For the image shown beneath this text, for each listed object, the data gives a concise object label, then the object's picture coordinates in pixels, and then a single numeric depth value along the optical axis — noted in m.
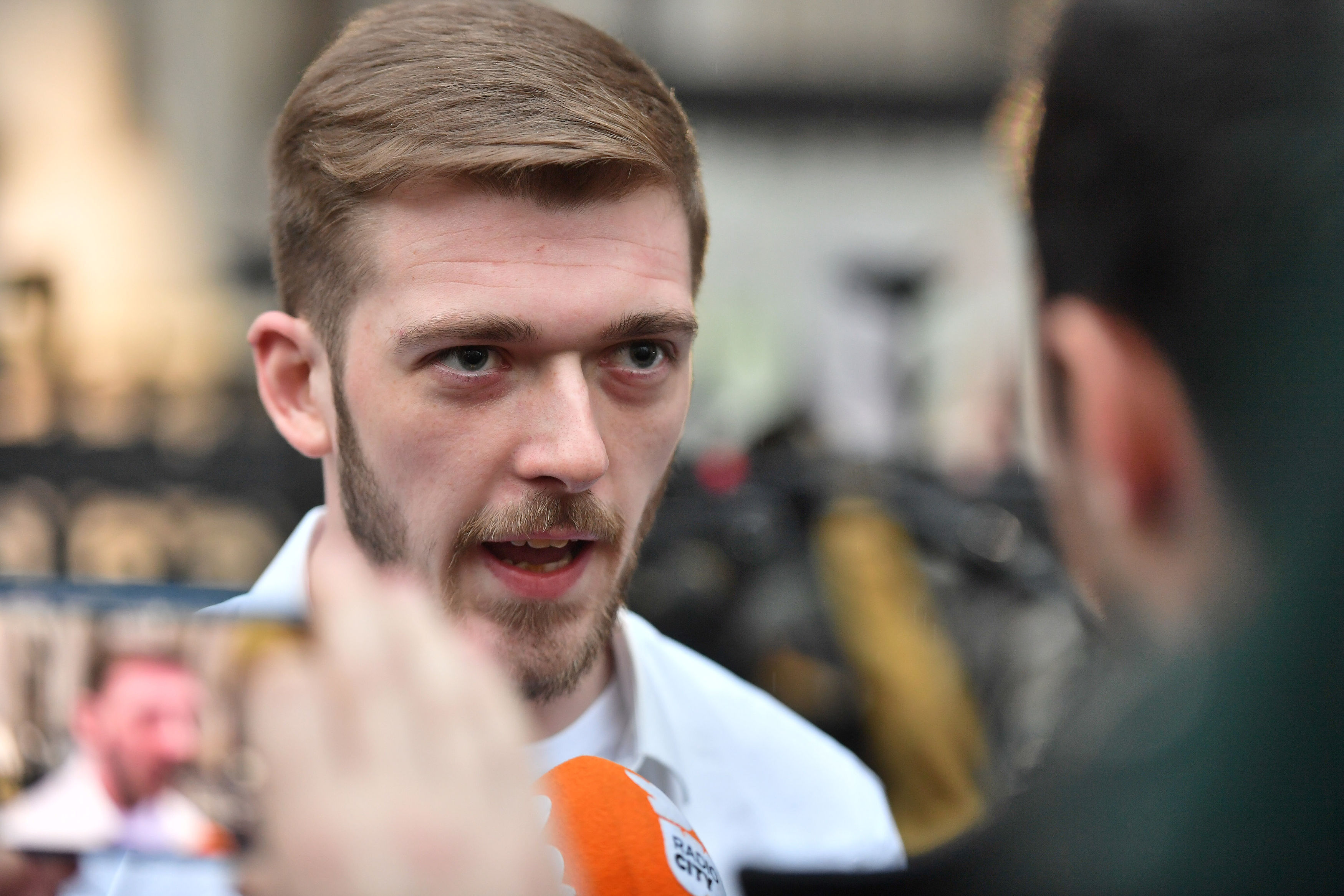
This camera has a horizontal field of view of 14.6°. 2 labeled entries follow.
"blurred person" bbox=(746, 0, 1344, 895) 1.66
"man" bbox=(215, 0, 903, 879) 1.83
